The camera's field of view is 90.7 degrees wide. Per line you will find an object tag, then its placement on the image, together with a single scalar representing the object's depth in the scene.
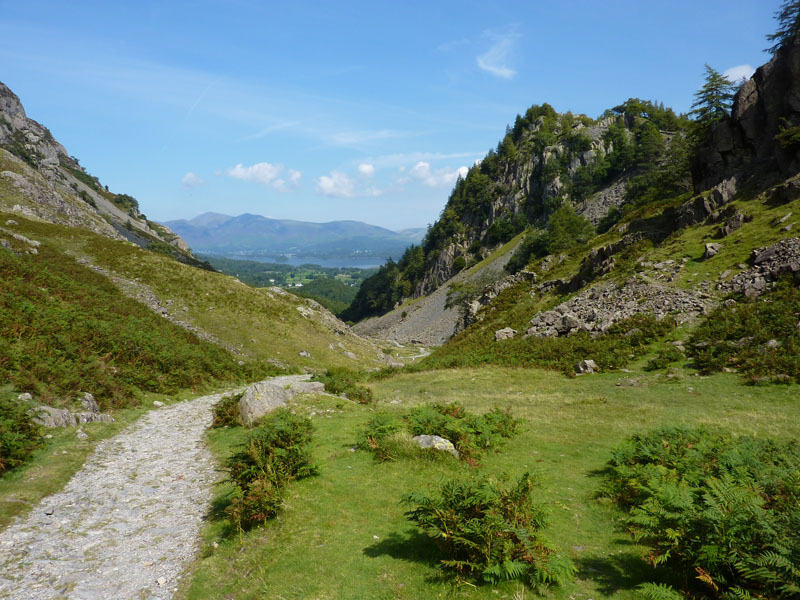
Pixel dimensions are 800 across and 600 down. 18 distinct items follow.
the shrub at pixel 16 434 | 12.30
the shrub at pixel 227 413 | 18.49
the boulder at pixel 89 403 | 18.09
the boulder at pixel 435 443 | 12.89
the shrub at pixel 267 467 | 9.74
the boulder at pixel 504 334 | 39.16
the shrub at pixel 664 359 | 24.09
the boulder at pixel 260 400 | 17.91
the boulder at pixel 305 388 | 21.09
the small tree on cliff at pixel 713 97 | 63.31
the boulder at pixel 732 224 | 34.09
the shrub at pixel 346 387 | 23.35
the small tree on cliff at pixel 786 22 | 56.23
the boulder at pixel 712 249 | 32.19
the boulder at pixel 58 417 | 15.18
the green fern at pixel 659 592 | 5.55
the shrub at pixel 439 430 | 13.19
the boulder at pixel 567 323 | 34.34
